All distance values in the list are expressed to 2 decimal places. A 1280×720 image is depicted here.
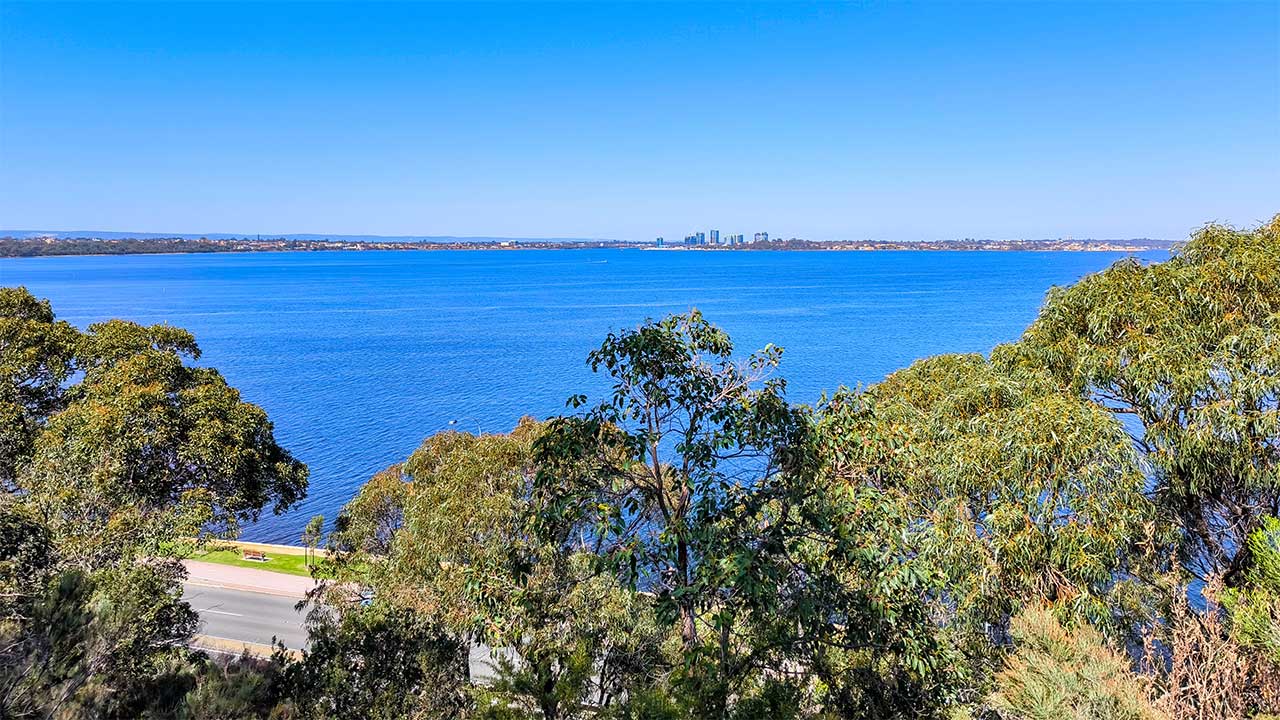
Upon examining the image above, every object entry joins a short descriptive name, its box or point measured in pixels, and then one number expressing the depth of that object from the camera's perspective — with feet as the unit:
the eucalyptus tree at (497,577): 24.66
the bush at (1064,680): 21.18
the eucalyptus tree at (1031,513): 28.60
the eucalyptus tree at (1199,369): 28.25
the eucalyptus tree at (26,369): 51.44
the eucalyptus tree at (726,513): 20.02
